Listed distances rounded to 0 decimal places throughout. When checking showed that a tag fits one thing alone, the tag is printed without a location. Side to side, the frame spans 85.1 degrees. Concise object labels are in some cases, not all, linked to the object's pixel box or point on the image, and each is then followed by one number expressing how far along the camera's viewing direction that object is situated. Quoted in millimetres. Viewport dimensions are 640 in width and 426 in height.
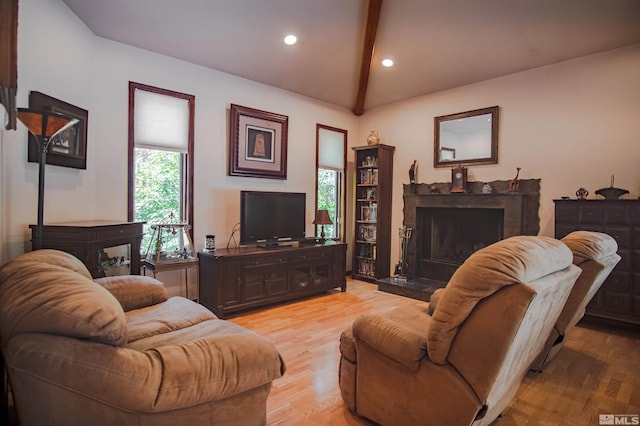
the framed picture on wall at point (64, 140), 2604
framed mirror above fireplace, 4743
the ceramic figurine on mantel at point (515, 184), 4477
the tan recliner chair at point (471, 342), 1433
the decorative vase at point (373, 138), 5773
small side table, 3537
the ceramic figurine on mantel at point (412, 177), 5461
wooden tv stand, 3824
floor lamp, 2026
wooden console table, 2486
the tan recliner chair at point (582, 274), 2352
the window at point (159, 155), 3822
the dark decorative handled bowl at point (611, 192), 3658
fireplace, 4398
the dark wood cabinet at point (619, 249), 3469
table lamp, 4996
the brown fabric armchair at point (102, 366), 1186
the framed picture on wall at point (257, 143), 4566
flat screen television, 4320
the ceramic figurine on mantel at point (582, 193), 3893
